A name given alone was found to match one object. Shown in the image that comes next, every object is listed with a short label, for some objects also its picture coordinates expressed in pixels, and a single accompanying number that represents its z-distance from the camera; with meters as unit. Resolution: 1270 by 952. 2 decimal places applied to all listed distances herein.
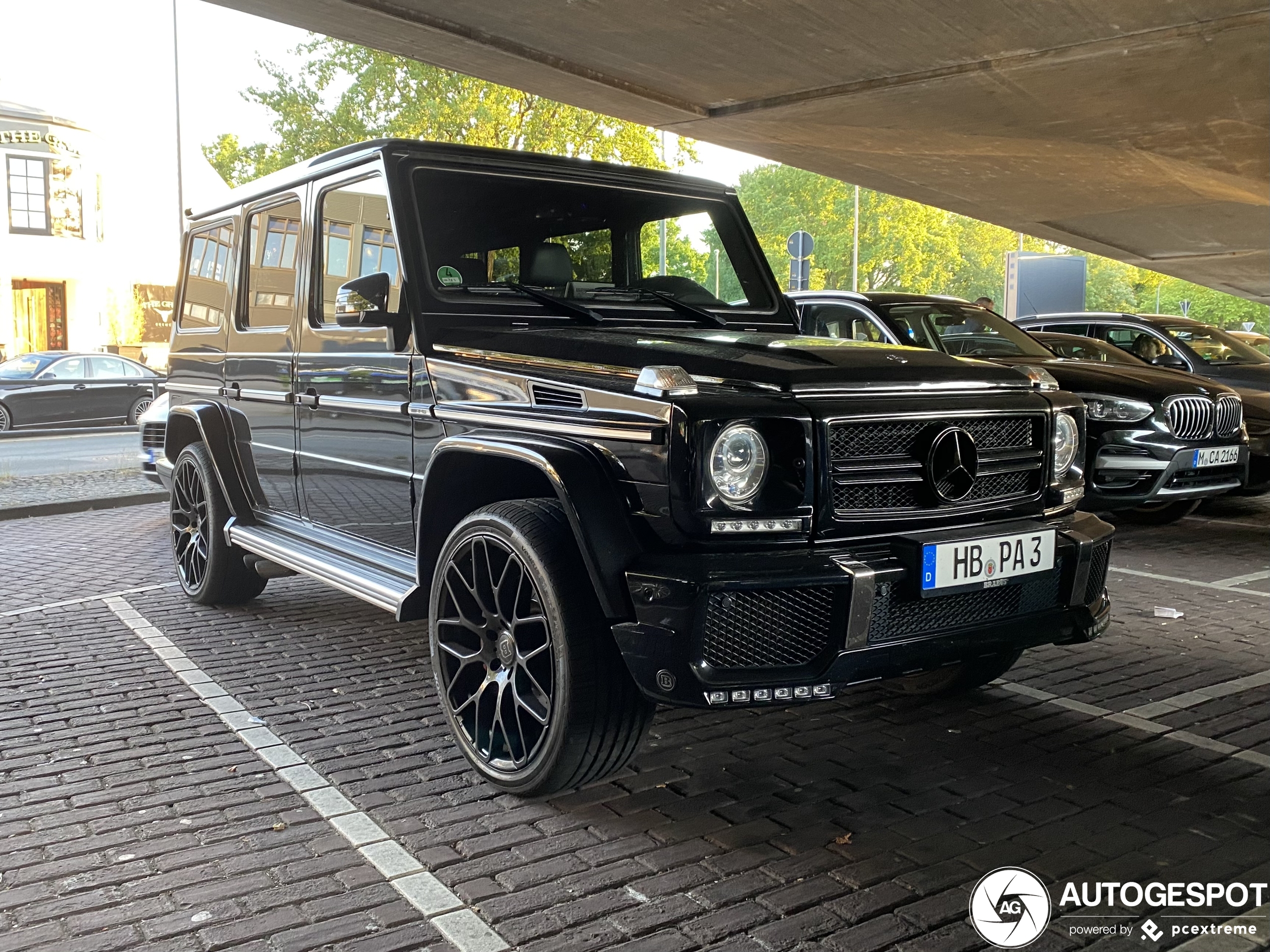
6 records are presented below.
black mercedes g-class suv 3.22
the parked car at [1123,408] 8.16
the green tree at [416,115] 29.34
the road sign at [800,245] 18.80
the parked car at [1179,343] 10.67
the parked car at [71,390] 20.45
